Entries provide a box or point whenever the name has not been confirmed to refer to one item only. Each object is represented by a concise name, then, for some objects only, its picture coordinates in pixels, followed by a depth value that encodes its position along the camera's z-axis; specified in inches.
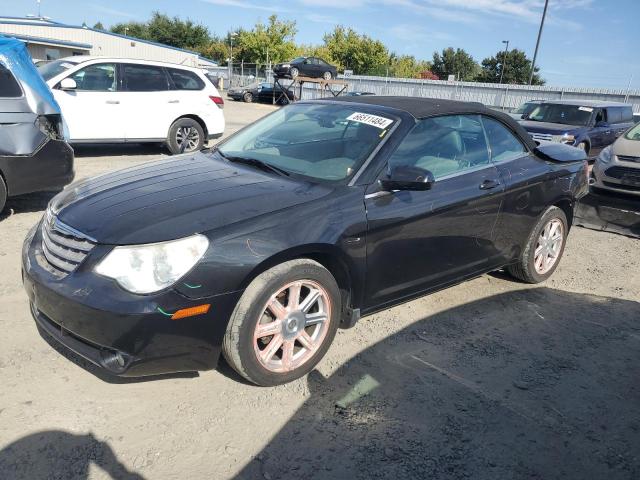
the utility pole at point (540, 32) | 1221.0
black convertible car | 101.4
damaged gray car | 208.7
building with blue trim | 1523.1
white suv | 337.4
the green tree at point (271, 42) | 2126.0
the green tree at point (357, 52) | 2399.1
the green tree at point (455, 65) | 3009.4
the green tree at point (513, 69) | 2820.6
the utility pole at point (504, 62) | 2686.0
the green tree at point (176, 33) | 2881.4
